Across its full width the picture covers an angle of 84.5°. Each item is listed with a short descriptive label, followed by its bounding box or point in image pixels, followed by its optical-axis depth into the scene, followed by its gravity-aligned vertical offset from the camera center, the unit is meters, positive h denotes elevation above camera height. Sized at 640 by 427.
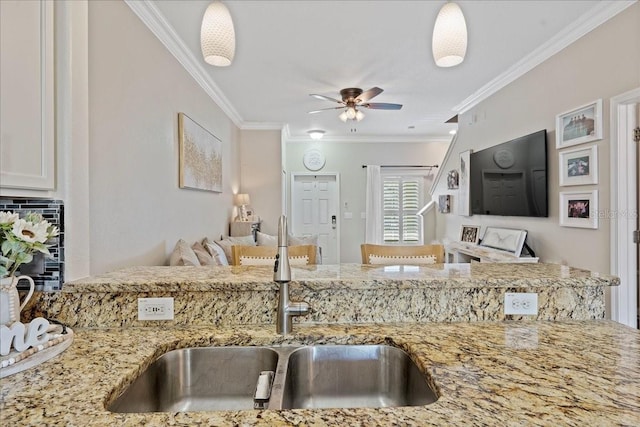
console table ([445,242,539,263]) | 3.36 -0.45
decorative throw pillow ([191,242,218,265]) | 3.01 -0.38
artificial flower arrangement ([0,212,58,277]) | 0.96 -0.07
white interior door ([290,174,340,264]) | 6.88 +0.06
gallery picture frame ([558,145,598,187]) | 2.66 +0.36
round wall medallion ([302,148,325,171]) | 6.84 +1.03
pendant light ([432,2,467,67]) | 1.57 +0.81
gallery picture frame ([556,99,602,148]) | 2.60 +0.69
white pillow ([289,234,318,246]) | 4.21 -0.35
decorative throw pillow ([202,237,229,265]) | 3.37 -0.39
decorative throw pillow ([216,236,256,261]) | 3.94 -0.36
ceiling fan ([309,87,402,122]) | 3.92 +1.25
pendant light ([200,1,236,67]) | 1.49 +0.77
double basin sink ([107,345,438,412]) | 1.03 -0.49
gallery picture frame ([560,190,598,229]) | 2.65 +0.02
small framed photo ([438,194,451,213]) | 5.32 +0.14
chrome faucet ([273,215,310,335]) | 1.08 -0.26
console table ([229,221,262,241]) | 5.02 -0.24
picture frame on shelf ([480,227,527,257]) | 3.41 -0.28
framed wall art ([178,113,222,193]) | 3.09 +0.57
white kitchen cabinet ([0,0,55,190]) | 1.12 +0.39
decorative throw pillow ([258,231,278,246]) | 4.71 -0.38
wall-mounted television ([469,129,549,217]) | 3.29 +0.36
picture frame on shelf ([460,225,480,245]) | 4.29 -0.27
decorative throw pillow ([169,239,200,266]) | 2.55 -0.33
